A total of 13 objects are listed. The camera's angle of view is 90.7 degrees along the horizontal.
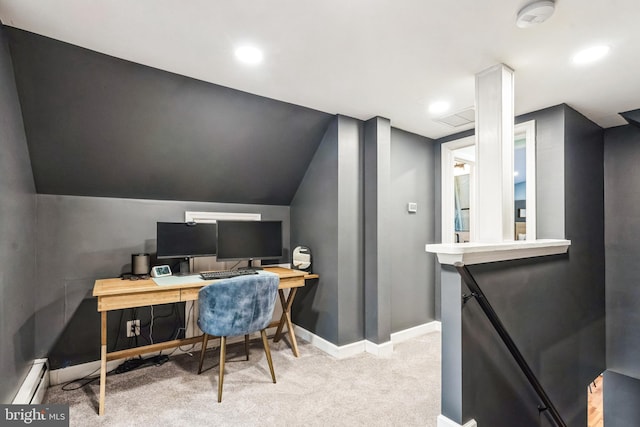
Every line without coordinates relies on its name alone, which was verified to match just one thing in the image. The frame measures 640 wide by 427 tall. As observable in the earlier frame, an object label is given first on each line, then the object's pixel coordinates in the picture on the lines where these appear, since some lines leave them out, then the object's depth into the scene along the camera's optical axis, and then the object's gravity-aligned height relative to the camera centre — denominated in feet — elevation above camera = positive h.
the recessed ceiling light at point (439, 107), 9.37 +3.36
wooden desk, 6.96 -1.87
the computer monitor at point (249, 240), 10.04 -0.74
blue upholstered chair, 7.38 -2.11
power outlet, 9.20 -3.22
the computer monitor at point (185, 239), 9.12 -0.66
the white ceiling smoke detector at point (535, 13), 5.04 +3.36
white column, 7.18 +1.46
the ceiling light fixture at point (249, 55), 6.48 +3.44
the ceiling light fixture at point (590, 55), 6.47 +3.43
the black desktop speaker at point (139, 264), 8.79 -1.30
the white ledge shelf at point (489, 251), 5.75 -0.70
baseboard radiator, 6.39 -3.65
